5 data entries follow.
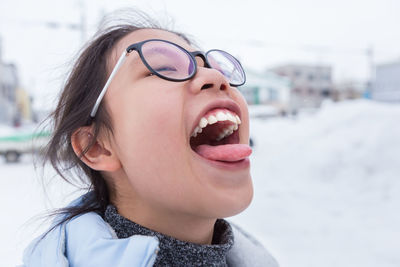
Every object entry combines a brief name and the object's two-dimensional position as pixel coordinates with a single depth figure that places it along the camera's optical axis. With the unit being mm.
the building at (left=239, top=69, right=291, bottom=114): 20647
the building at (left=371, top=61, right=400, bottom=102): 18548
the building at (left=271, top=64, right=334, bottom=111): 42906
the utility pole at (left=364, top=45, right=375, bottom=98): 14964
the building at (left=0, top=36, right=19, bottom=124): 23812
